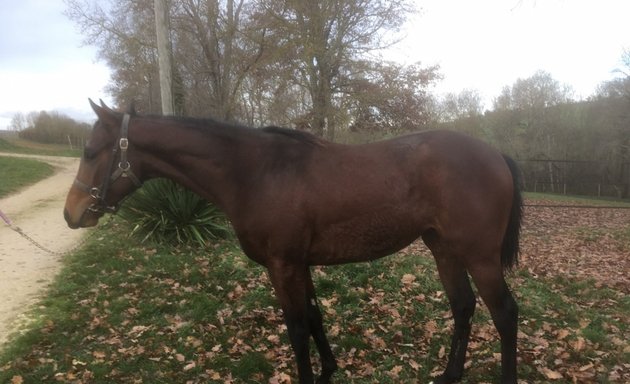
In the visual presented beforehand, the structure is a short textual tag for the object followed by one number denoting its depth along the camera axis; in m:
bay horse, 2.76
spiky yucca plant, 7.10
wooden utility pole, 8.11
